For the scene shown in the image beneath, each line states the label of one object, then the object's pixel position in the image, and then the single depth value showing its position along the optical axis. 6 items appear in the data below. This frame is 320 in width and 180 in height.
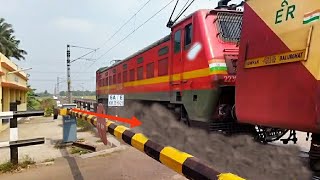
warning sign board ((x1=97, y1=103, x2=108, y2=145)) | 3.02
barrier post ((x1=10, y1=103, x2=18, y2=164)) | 4.06
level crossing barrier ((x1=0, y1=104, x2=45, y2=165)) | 3.95
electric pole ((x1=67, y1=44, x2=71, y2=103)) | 23.97
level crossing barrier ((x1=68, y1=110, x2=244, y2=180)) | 1.39
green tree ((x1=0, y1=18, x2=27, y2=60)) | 31.80
